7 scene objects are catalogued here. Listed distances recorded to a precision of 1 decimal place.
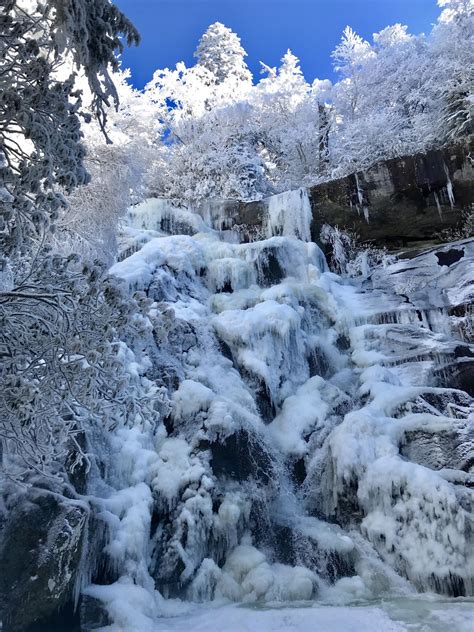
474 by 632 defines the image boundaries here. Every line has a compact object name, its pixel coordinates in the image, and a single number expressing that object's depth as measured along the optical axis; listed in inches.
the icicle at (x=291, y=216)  557.6
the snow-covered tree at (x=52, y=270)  139.5
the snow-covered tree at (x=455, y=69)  577.0
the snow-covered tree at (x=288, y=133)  820.6
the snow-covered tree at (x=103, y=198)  387.2
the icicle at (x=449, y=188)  505.0
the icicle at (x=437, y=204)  516.1
